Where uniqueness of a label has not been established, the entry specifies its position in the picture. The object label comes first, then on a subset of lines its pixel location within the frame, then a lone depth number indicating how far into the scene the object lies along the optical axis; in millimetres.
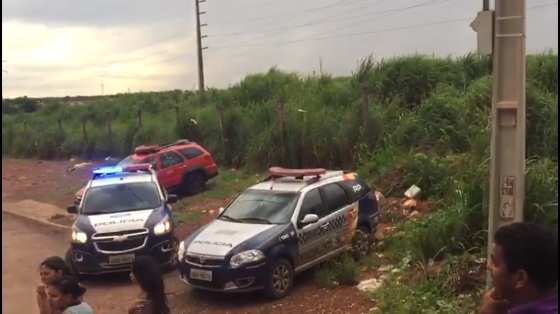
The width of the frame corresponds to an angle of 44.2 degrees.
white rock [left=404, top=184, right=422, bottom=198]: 14366
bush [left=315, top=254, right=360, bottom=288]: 10336
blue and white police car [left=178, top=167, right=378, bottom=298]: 9922
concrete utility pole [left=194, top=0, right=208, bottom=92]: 45250
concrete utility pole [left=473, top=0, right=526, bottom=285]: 6289
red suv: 20234
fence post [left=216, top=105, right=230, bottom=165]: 25319
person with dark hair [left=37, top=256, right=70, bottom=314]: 4703
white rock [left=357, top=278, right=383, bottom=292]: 9719
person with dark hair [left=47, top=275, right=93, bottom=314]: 4387
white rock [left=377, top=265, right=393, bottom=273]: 10419
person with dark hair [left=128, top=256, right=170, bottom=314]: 4426
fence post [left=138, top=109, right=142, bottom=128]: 31088
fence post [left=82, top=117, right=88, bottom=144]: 34534
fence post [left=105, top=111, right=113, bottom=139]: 32441
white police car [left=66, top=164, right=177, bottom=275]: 11711
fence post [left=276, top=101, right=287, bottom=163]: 21391
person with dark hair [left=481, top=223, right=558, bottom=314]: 2381
